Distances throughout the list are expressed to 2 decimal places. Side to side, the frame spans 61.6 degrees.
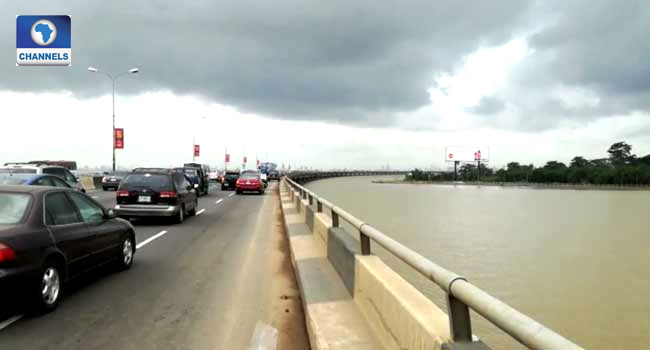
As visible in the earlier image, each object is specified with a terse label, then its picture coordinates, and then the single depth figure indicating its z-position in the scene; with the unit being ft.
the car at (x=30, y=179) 43.73
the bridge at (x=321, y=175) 318.55
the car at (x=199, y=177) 114.26
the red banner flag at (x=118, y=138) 163.22
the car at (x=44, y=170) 51.39
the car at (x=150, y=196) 55.98
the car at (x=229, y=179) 158.10
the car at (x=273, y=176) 326.42
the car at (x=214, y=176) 251.00
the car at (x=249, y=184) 134.00
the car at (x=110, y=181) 133.39
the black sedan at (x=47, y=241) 19.71
